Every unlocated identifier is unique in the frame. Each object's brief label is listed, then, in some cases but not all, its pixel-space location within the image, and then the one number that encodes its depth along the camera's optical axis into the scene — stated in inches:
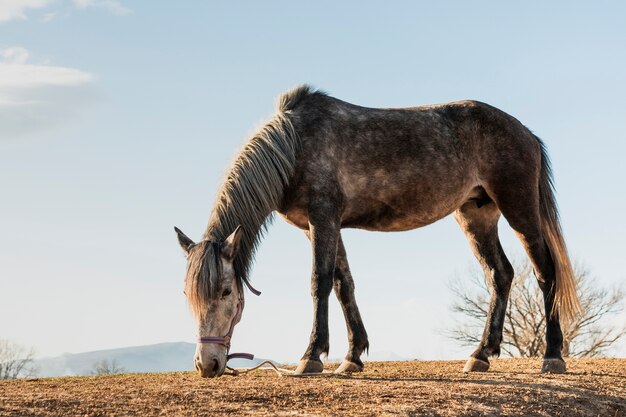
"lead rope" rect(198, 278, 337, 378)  273.4
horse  285.7
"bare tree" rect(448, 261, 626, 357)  995.9
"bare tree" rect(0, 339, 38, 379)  1032.3
